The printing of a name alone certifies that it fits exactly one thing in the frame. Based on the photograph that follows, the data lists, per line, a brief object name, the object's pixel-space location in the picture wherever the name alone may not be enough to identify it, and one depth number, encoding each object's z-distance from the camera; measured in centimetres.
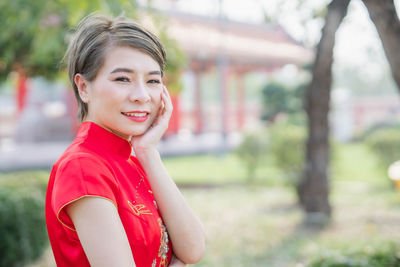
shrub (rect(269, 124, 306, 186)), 845
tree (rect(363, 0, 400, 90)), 232
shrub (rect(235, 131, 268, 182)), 963
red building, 1416
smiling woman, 112
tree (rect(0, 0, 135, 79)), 342
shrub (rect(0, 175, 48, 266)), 404
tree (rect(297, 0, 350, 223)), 545
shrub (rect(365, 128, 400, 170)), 882
